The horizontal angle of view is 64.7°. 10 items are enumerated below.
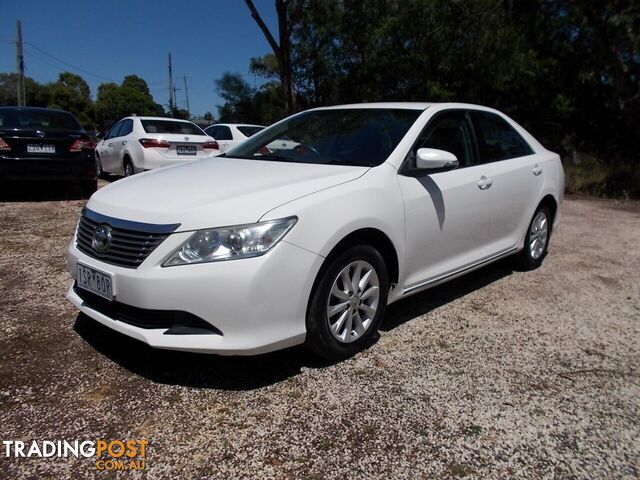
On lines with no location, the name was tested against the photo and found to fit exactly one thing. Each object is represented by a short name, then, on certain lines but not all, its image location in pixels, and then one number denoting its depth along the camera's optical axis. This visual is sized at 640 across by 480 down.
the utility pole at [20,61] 44.36
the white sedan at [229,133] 11.96
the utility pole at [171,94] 43.99
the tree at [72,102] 67.19
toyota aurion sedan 2.40
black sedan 7.05
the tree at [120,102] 77.41
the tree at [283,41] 14.48
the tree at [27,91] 68.88
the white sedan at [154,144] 8.94
